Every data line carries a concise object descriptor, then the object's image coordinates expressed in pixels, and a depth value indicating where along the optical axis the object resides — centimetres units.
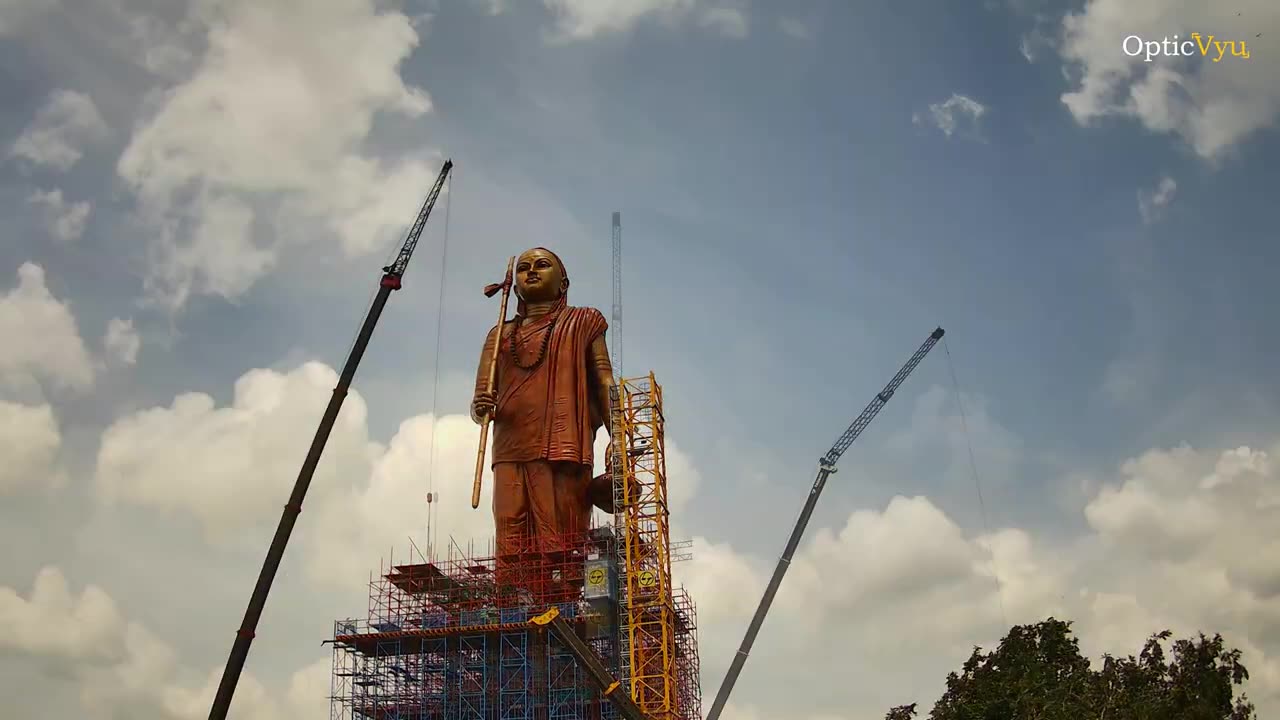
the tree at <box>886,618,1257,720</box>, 4859
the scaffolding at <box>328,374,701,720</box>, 5566
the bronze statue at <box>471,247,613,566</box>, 5978
